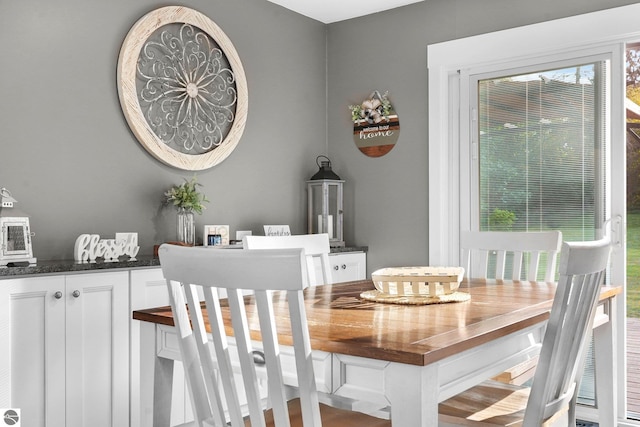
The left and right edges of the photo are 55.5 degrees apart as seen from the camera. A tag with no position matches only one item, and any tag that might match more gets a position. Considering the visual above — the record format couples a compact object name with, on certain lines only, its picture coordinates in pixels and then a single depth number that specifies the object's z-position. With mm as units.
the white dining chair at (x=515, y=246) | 2727
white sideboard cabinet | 2170
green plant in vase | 3062
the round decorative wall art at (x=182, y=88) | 3020
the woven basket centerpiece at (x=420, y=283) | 1911
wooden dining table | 1202
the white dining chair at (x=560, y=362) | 1458
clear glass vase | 3059
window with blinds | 3254
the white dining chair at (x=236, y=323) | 1110
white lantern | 2312
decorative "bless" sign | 2596
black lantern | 3896
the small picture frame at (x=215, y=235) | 3213
